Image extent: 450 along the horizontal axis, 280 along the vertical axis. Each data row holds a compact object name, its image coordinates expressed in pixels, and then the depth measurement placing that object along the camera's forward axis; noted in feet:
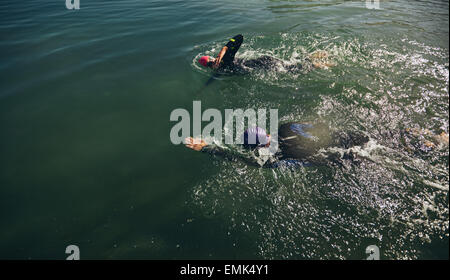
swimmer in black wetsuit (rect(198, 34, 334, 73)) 24.26
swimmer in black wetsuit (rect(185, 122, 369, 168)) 15.66
